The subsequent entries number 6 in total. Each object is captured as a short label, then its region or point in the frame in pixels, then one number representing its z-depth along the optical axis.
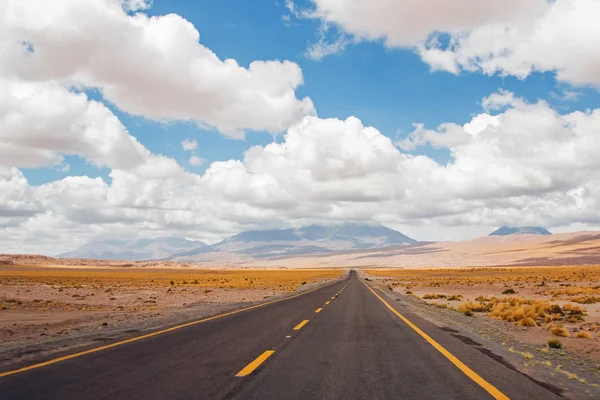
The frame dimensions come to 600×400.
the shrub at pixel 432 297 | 36.50
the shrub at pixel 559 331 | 15.36
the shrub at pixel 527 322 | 18.50
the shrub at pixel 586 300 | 27.80
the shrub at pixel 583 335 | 14.73
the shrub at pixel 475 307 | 25.17
